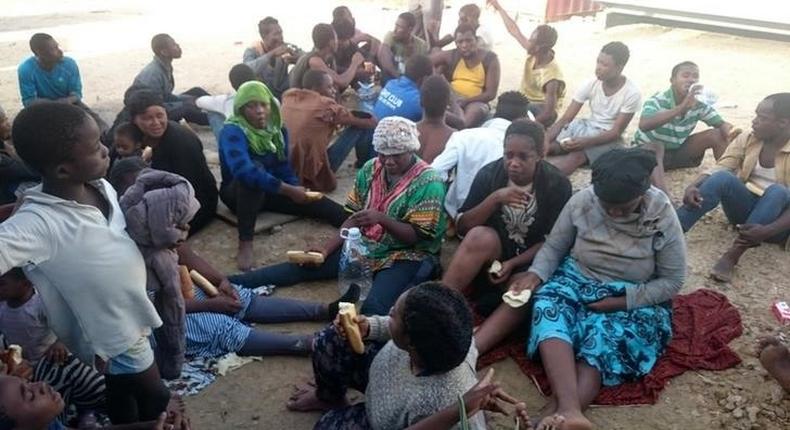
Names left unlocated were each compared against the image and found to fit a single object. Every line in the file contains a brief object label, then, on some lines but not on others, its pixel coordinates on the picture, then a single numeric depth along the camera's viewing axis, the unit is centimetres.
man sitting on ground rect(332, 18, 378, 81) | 755
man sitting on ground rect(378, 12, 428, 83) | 761
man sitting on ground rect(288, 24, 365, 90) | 670
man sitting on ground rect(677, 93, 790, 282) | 427
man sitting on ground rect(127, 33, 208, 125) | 650
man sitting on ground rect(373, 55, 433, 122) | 570
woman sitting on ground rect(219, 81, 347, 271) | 444
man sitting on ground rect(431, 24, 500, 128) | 677
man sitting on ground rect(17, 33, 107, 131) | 613
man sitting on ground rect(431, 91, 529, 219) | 436
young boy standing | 204
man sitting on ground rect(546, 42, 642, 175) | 550
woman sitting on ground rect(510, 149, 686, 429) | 309
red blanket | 319
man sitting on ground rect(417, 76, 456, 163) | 466
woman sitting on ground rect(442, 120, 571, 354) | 347
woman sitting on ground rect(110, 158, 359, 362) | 229
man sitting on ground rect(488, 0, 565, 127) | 638
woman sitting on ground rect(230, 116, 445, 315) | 367
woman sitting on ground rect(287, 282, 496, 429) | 208
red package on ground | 376
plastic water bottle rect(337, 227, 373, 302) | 397
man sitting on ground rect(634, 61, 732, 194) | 538
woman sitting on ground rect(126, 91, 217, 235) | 421
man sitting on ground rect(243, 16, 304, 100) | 718
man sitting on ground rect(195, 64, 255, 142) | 562
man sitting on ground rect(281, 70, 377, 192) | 522
